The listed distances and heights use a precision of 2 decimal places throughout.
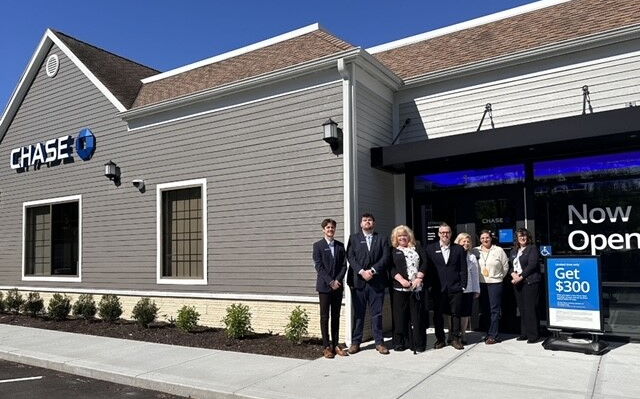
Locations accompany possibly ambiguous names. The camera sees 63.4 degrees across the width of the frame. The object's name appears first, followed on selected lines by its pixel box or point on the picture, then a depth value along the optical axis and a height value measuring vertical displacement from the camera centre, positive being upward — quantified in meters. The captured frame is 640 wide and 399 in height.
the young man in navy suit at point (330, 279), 7.20 -0.64
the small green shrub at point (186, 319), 9.12 -1.50
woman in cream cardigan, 7.65 -0.65
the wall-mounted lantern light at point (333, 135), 8.14 +1.53
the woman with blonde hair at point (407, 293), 7.22 -0.86
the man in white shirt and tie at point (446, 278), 7.40 -0.68
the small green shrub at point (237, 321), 8.36 -1.42
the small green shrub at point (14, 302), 12.28 -1.55
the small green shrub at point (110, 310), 10.46 -1.50
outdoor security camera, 11.07 +1.11
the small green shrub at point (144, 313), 9.68 -1.46
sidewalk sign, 6.97 -0.97
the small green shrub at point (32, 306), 11.76 -1.60
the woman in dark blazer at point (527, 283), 7.55 -0.78
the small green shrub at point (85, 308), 10.94 -1.54
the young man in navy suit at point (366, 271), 7.21 -0.57
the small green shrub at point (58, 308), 11.18 -1.55
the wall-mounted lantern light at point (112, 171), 11.46 +1.42
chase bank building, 7.82 +1.29
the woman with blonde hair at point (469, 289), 7.65 -0.86
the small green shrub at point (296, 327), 7.82 -1.43
